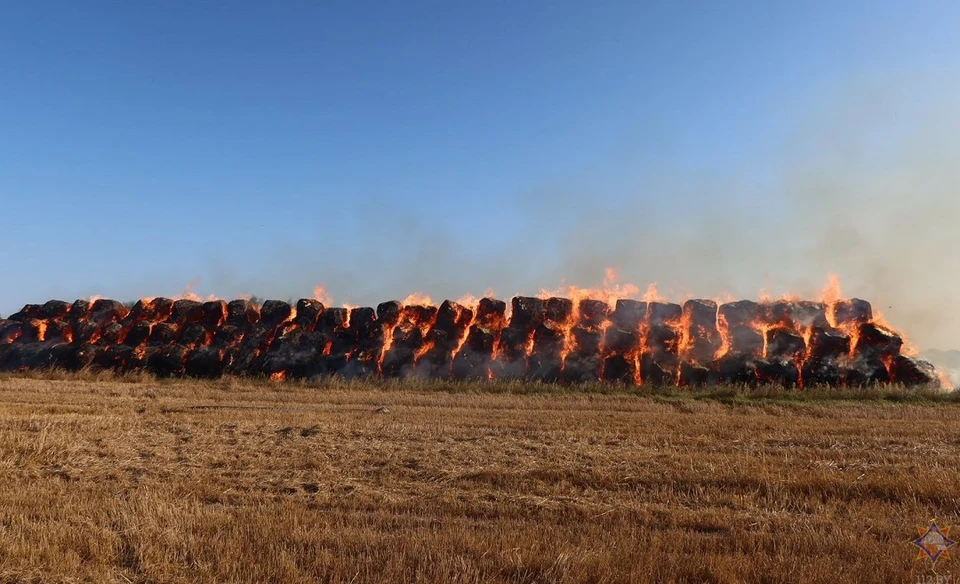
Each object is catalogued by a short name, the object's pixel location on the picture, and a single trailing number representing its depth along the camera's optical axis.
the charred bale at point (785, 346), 25.20
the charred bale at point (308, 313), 30.38
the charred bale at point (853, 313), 26.25
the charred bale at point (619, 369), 25.41
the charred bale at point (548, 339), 27.15
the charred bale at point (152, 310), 32.54
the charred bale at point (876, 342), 24.81
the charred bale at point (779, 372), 24.11
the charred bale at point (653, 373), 24.80
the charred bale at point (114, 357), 29.22
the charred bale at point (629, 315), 27.55
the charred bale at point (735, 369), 24.48
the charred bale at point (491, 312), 29.33
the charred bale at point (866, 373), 23.83
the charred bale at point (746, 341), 25.59
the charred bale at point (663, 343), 25.69
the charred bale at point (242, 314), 31.33
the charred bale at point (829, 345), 25.05
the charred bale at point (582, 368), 25.62
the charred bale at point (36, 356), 29.38
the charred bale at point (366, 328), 28.59
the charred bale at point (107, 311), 32.34
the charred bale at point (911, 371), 23.42
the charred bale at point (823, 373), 24.02
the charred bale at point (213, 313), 31.83
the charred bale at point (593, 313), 28.08
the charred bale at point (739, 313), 26.77
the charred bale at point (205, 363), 28.59
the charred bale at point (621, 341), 26.44
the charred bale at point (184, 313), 31.97
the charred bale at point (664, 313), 27.23
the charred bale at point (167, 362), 28.81
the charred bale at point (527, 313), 28.32
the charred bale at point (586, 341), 26.72
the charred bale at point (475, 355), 26.81
